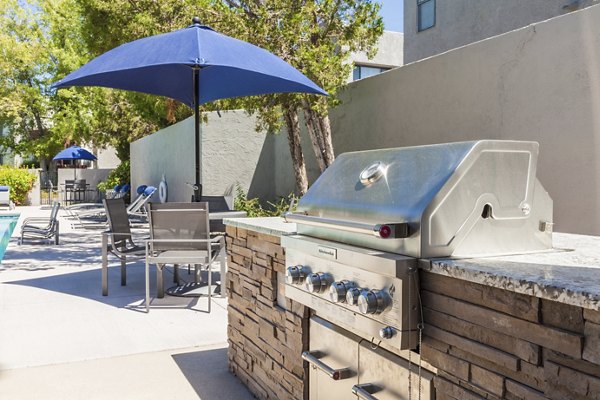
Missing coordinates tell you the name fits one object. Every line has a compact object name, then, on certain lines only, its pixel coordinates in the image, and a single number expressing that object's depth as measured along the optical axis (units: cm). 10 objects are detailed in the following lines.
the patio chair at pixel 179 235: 529
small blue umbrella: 2333
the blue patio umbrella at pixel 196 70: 533
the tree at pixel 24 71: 2772
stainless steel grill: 188
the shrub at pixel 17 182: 2119
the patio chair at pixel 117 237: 593
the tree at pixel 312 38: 791
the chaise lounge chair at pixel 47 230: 997
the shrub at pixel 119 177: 2291
